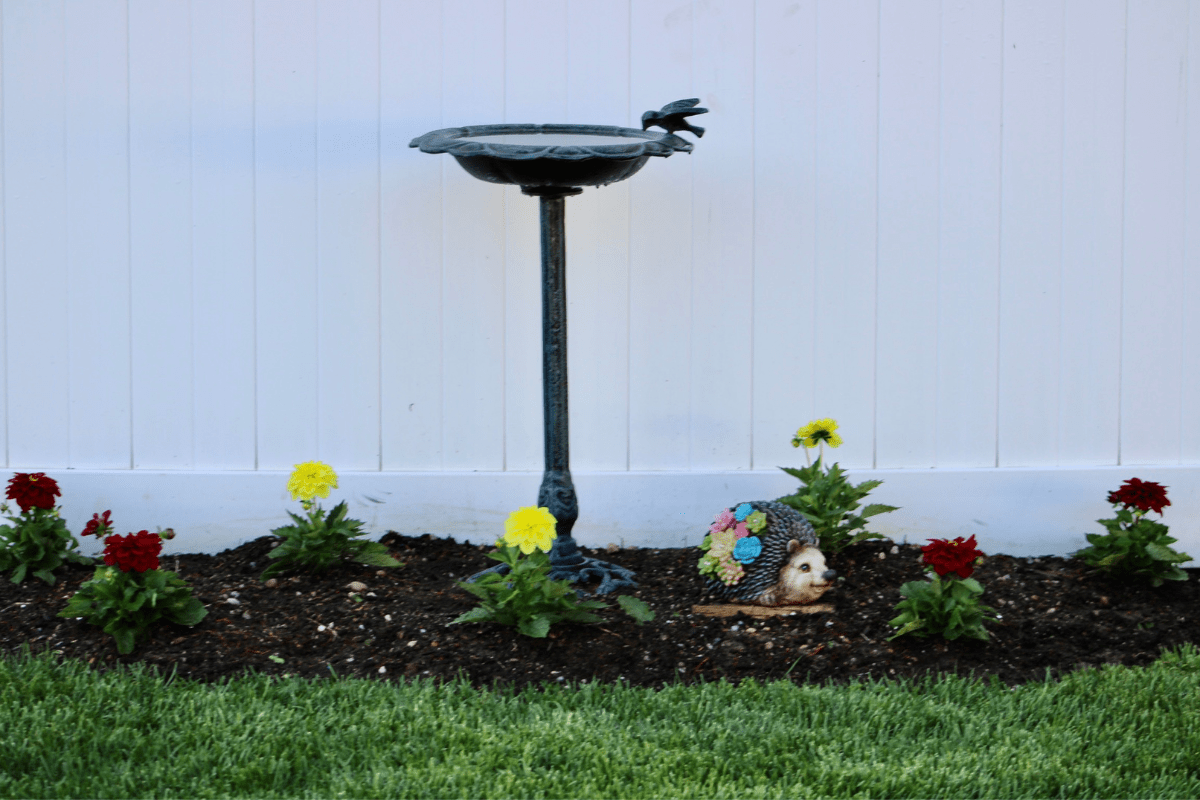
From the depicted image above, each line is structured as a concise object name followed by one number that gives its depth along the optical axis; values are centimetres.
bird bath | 331
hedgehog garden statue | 346
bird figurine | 345
